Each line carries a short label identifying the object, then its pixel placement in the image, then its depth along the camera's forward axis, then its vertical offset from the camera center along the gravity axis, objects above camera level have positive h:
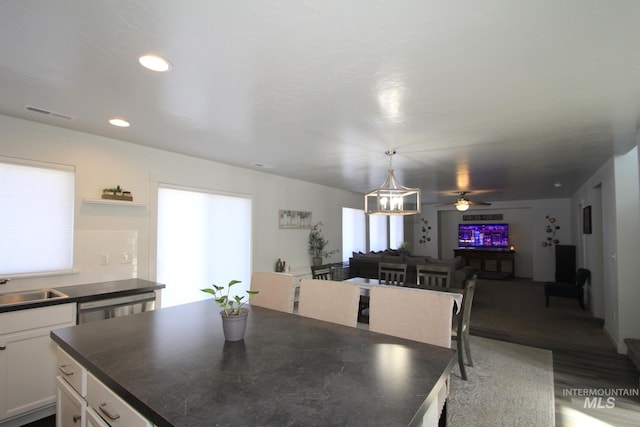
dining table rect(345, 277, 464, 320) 3.25 -0.78
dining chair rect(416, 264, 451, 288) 4.08 -0.64
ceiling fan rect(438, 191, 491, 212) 6.36 +0.48
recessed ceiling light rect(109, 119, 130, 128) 2.80 +0.97
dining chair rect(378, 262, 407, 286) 4.36 -0.64
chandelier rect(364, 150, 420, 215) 3.59 +0.33
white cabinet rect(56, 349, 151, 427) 1.10 -0.73
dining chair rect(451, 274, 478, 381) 3.10 -0.97
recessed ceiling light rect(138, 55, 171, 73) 1.73 +0.96
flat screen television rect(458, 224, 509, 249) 10.11 -0.30
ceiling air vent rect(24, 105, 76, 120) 2.52 +0.97
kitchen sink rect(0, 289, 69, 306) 2.57 -0.59
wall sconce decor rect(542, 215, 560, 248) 8.94 -0.15
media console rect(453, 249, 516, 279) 9.67 -1.15
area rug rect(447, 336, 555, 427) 2.47 -1.54
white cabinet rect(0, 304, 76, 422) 2.24 -1.00
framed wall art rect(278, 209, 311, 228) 5.67 +0.16
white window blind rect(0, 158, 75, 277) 2.68 +0.09
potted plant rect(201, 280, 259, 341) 1.48 -0.46
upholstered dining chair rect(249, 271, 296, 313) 2.32 -0.49
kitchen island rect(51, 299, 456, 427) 0.91 -0.55
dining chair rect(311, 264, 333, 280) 4.37 -0.66
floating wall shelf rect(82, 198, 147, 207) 3.13 +0.26
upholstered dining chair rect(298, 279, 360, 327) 1.99 -0.50
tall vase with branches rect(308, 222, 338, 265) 6.40 -0.36
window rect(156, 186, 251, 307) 3.90 -0.21
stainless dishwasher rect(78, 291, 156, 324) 2.60 -0.72
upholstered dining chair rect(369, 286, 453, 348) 1.71 -0.52
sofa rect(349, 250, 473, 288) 5.95 -0.81
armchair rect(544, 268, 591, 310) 5.73 -1.17
